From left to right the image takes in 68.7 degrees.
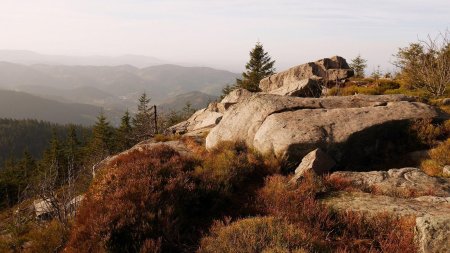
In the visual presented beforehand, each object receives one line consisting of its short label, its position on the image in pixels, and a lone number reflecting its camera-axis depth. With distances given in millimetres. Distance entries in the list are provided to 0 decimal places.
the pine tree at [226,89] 70912
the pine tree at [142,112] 70638
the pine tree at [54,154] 67525
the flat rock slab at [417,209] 5641
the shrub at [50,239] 8461
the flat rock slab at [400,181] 8500
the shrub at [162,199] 7035
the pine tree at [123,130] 67400
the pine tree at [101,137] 66438
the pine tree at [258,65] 56031
